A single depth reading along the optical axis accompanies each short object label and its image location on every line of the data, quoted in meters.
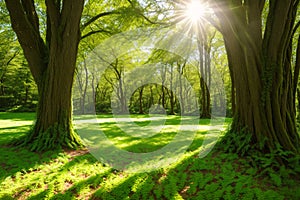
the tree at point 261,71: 4.41
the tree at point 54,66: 5.80
